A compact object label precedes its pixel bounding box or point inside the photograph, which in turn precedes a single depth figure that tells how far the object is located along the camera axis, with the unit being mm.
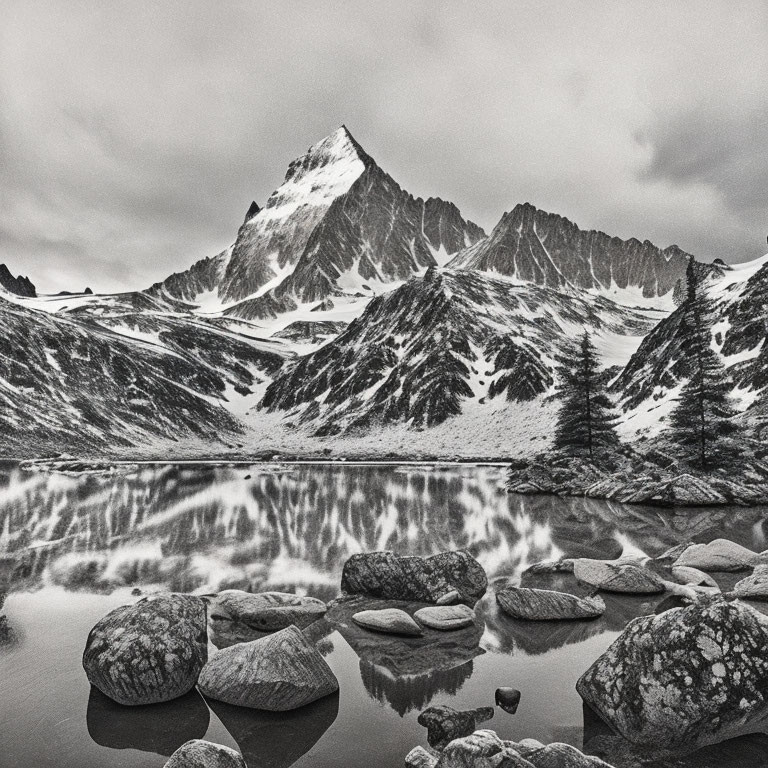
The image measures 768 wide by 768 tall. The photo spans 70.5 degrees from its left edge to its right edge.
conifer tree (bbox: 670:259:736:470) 43812
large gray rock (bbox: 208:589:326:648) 11905
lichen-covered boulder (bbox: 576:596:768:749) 7309
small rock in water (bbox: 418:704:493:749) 7531
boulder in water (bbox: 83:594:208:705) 8781
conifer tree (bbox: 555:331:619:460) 58625
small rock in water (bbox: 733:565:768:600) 13102
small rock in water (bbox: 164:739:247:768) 6484
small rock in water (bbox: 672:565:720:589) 14804
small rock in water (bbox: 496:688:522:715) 8398
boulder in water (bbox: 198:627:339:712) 8570
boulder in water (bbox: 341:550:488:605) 14414
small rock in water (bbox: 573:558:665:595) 14352
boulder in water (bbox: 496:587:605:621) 12484
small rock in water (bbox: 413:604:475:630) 12039
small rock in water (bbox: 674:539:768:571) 16859
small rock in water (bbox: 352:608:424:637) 11633
